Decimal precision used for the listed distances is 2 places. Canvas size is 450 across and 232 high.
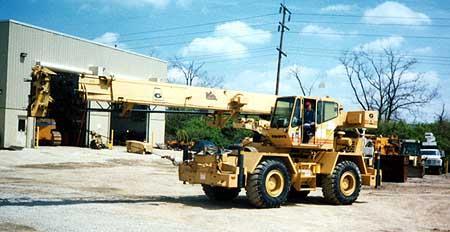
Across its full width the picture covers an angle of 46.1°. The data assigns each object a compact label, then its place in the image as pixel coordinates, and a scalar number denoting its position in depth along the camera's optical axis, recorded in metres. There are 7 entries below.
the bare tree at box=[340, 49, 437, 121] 60.31
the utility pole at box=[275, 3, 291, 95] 38.47
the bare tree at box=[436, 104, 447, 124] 51.39
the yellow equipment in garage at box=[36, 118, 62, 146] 40.16
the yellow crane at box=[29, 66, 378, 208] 12.54
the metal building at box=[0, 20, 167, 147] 34.97
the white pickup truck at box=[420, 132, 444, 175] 38.66
